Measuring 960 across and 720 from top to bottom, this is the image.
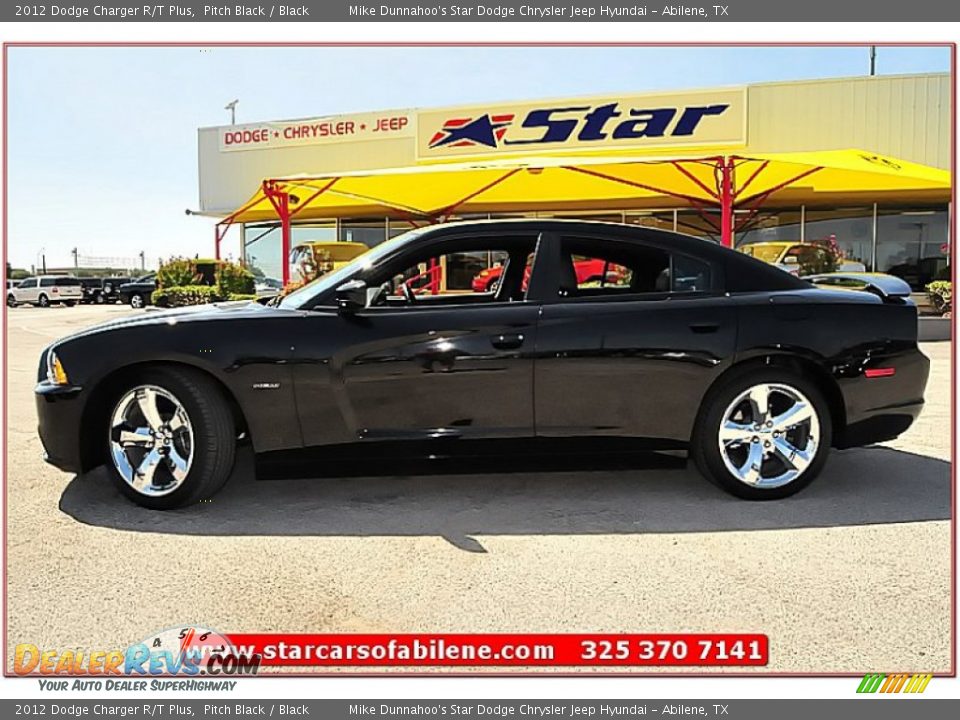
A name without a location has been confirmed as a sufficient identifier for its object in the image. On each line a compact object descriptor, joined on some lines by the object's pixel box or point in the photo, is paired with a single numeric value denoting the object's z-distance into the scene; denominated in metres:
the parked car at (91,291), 33.69
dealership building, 16.36
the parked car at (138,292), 29.39
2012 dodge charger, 3.93
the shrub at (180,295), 19.42
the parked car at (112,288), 33.44
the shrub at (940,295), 14.37
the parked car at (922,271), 17.44
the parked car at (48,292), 32.81
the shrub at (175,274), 20.91
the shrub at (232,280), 18.73
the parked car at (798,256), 14.74
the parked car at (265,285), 20.11
